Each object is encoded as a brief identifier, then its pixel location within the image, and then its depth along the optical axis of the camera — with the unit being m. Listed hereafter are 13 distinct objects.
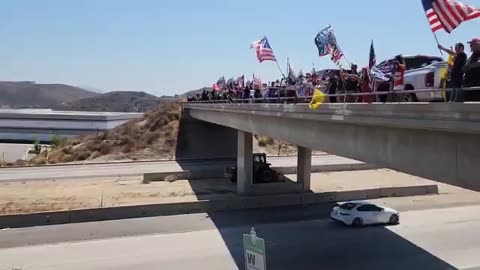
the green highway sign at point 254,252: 7.24
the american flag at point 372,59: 15.62
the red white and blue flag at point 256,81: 35.45
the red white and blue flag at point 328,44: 18.75
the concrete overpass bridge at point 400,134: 9.94
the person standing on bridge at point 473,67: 9.35
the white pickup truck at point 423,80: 12.08
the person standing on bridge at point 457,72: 9.66
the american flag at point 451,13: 10.26
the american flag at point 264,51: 26.38
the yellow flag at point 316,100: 16.88
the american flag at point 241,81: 42.25
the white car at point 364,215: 26.22
